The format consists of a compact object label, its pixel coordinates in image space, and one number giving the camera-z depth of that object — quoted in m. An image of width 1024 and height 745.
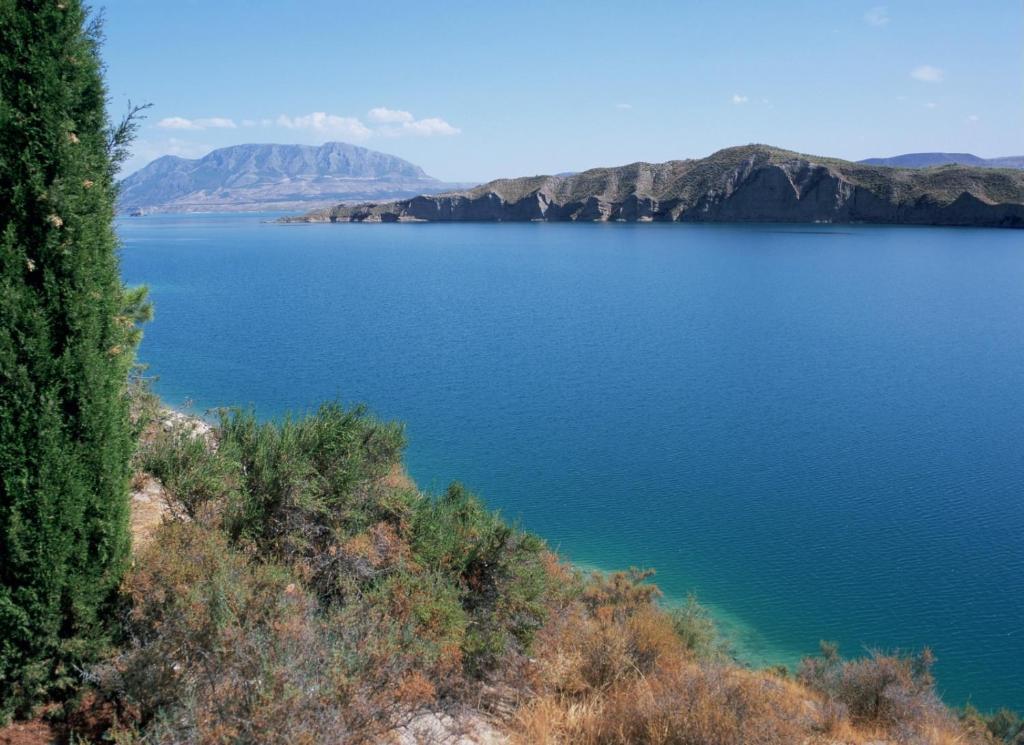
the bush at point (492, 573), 6.70
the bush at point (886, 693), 7.80
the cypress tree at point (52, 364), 4.87
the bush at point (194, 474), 6.73
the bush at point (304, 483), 6.68
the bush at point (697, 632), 9.42
